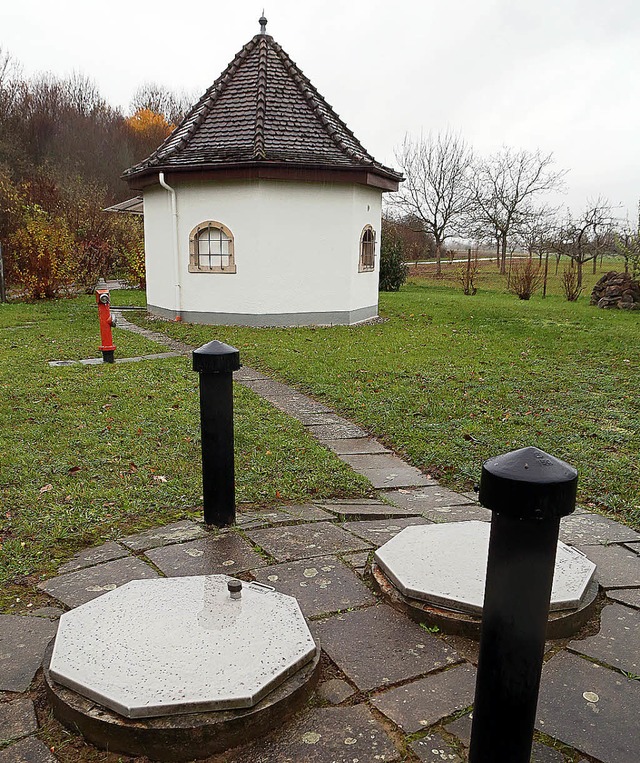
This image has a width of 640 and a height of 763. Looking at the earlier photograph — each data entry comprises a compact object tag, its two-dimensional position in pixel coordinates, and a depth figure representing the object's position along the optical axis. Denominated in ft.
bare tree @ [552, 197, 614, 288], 78.59
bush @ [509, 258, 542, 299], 68.49
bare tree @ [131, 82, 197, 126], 149.07
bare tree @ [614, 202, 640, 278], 57.11
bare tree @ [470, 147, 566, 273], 112.16
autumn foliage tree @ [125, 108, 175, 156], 131.64
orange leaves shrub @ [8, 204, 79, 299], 55.12
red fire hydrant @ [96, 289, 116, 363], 27.66
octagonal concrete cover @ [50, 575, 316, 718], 5.98
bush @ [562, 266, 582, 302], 66.54
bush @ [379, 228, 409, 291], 75.41
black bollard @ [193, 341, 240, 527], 10.16
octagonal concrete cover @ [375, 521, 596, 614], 7.89
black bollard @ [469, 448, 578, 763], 4.52
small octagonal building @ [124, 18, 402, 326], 40.52
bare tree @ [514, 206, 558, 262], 94.99
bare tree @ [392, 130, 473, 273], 120.37
